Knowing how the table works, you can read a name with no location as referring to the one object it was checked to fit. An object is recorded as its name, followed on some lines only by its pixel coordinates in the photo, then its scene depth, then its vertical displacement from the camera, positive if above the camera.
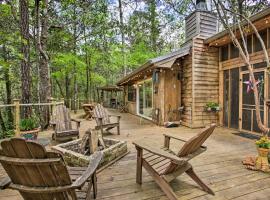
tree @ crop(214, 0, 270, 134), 3.06 +0.42
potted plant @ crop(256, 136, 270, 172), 2.93 -0.95
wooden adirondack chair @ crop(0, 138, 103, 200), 1.32 -0.55
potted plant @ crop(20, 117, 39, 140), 4.24 -0.76
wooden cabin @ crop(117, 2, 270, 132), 5.99 +0.53
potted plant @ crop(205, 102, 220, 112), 6.59 -0.43
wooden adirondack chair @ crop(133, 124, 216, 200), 1.96 -0.85
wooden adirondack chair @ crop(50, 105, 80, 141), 4.41 -0.71
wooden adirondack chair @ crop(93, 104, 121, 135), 5.13 -0.65
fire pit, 2.97 -1.01
